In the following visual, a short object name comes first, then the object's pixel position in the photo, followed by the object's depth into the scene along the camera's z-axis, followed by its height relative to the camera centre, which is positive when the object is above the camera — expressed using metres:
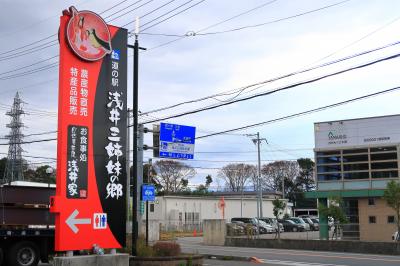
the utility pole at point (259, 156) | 60.20 +4.93
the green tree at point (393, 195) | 26.28 +0.11
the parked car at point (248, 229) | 39.26 -2.54
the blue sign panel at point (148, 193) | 22.40 +0.20
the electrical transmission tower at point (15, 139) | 64.00 +7.08
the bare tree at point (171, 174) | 102.81 +4.69
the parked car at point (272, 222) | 56.94 -2.78
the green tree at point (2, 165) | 80.47 +5.19
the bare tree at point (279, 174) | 114.56 +5.21
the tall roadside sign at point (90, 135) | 13.01 +1.65
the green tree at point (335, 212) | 31.89 -0.91
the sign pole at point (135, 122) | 16.25 +2.44
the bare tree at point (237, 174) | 111.44 +5.05
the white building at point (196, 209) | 63.84 -1.55
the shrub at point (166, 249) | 17.28 -1.73
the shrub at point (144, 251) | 16.89 -1.75
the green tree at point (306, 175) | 114.50 +4.98
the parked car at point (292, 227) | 57.56 -3.31
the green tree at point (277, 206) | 36.44 -0.62
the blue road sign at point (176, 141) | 27.07 +3.04
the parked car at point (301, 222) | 58.38 -2.83
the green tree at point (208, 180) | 129.31 +4.38
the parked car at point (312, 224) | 60.97 -3.17
